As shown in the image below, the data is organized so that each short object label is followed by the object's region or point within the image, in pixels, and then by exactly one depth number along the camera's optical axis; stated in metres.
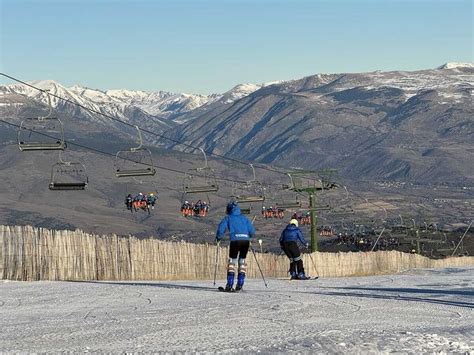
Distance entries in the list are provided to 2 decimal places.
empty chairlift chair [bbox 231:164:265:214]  52.97
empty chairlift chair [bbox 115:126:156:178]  38.19
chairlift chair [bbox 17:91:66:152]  31.17
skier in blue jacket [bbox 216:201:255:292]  21.31
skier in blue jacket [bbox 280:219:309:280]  29.11
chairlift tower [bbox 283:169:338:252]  58.80
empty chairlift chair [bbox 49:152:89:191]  37.38
